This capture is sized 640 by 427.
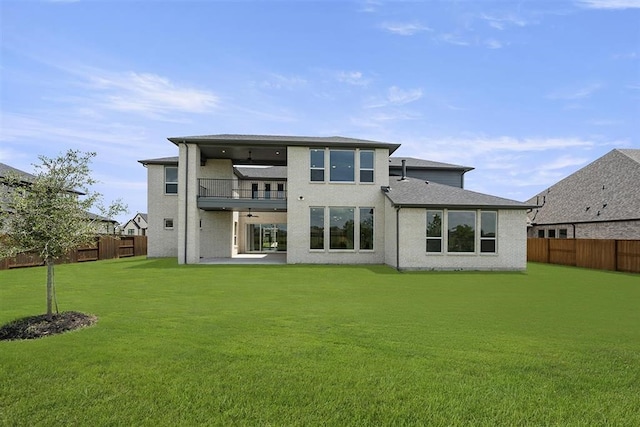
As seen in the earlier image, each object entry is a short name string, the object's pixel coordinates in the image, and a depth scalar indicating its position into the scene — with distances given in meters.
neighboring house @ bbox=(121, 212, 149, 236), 59.94
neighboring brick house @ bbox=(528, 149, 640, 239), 22.78
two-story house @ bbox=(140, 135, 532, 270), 17.45
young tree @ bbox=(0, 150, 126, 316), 6.74
